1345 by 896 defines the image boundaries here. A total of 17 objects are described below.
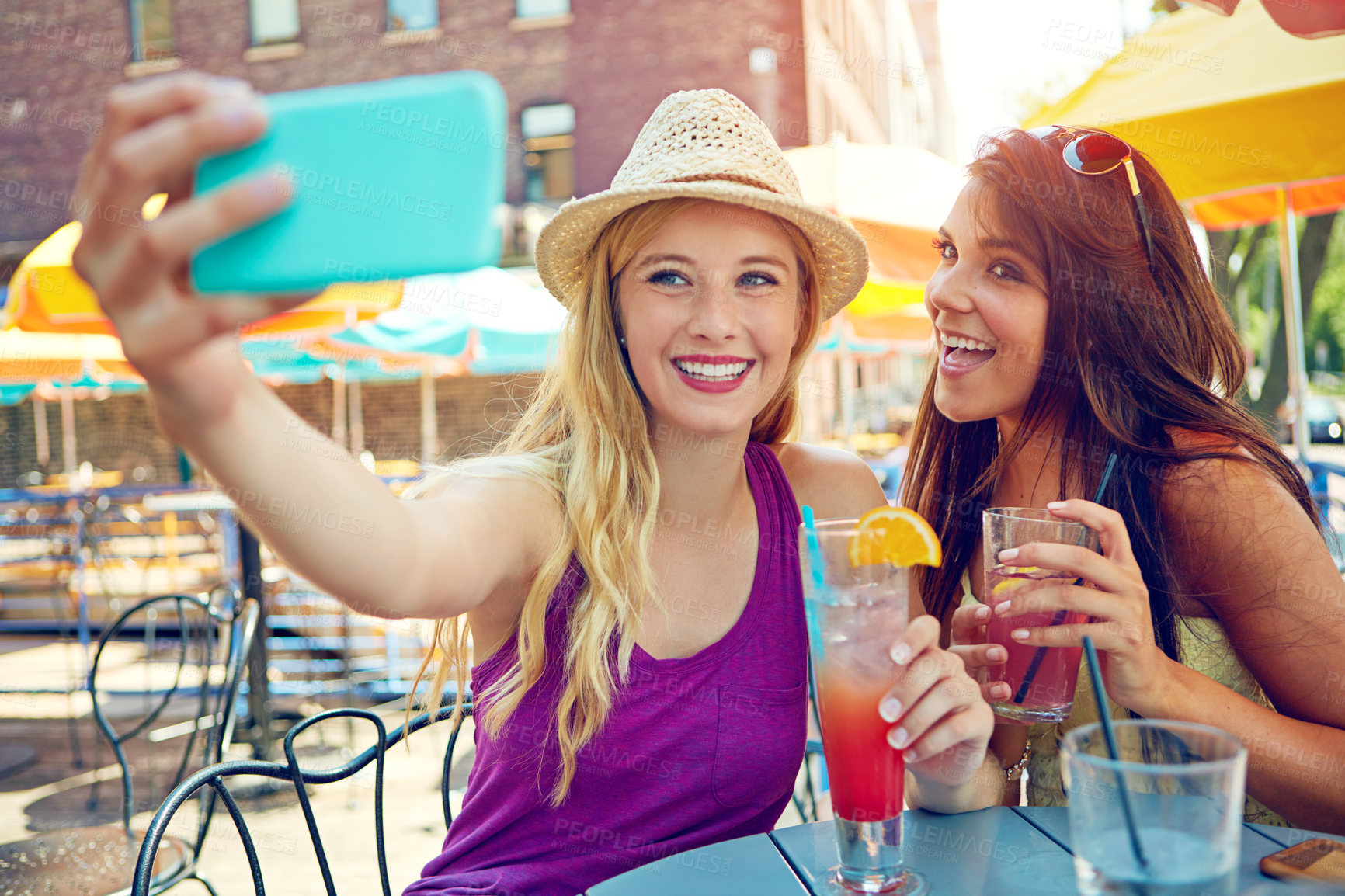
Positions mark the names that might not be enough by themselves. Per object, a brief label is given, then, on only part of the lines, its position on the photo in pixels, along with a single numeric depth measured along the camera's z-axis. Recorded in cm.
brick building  1338
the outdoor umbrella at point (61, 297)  442
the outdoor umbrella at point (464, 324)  685
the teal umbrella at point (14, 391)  1268
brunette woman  157
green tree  884
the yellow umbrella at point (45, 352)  780
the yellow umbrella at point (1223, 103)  288
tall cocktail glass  118
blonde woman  158
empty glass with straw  84
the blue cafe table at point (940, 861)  122
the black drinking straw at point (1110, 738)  85
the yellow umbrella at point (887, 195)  434
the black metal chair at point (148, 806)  219
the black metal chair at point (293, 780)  152
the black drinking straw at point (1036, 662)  142
